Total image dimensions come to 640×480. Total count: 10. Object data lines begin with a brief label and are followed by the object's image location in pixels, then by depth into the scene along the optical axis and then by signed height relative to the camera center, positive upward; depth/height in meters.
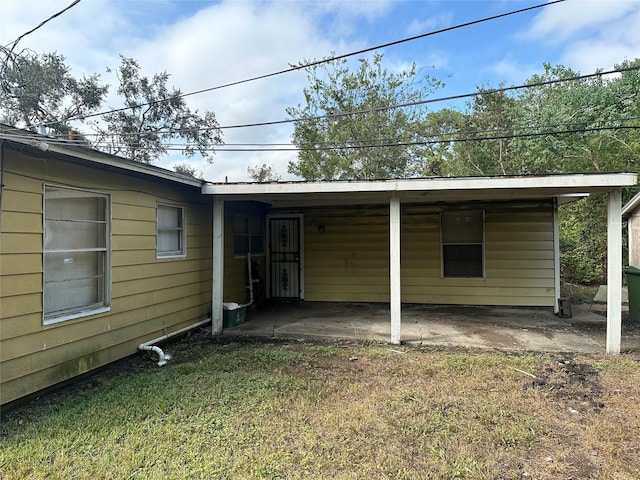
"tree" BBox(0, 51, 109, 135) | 13.16 +5.65
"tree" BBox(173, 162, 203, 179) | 18.12 +3.72
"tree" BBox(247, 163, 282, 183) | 23.91 +4.62
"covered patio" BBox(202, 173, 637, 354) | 4.90 -0.39
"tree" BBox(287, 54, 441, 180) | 16.14 +5.75
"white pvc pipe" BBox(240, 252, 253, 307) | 7.72 -0.78
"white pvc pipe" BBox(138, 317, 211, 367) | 4.54 -1.34
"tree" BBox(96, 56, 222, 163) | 15.97 +5.56
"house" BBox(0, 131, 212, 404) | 3.20 -0.17
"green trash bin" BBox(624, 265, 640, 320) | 6.66 -0.88
